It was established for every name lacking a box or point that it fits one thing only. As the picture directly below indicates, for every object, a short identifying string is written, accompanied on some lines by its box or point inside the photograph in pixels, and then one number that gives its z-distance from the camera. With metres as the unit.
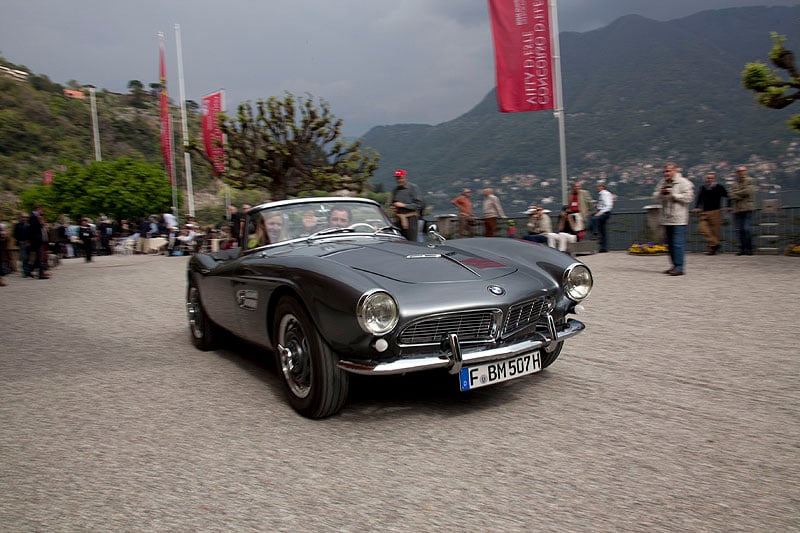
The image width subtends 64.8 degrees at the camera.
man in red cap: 11.44
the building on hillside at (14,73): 120.33
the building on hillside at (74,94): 116.69
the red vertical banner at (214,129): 31.00
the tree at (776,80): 12.42
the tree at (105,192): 60.03
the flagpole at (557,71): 14.93
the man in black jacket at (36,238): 16.12
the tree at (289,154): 30.92
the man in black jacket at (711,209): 13.41
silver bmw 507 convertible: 3.52
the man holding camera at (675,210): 10.05
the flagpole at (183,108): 36.80
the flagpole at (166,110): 35.47
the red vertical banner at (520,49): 14.47
